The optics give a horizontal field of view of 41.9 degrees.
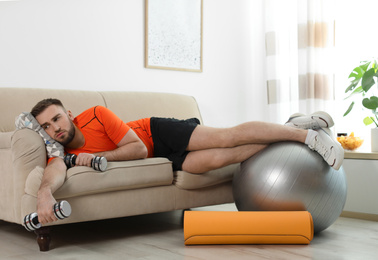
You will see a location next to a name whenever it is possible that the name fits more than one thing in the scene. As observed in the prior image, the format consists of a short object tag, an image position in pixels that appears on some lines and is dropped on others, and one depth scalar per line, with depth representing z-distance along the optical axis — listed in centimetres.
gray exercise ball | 249
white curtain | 438
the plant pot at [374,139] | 340
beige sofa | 245
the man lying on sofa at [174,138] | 262
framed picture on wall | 413
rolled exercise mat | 241
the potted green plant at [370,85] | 339
